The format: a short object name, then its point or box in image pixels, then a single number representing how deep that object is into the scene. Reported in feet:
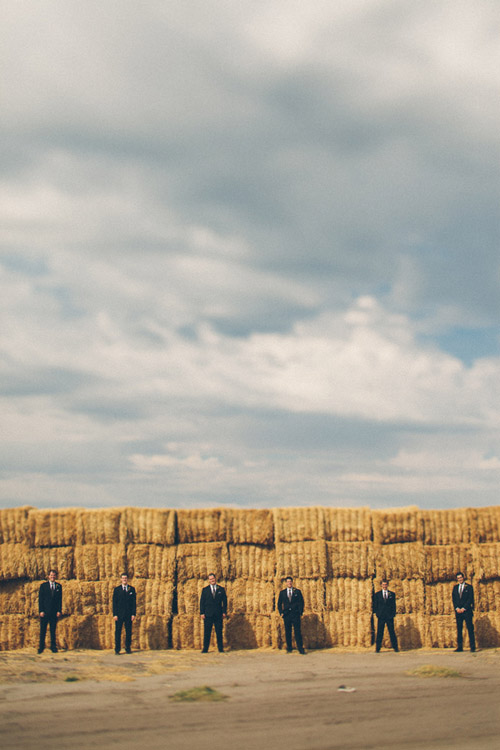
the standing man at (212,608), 67.56
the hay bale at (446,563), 72.74
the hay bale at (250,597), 71.82
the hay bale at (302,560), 72.43
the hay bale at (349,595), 72.23
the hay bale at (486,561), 72.23
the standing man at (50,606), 69.10
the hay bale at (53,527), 73.92
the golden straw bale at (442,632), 71.46
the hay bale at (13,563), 73.36
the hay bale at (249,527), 73.36
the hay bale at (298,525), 73.26
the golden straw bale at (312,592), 72.08
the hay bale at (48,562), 73.31
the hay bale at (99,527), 73.20
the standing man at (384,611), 68.39
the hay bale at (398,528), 73.36
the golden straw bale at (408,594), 71.97
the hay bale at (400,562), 72.46
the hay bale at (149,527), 72.84
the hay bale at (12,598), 73.05
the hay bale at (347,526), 73.77
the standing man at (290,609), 68.13
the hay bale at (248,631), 71.05
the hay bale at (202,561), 72.28
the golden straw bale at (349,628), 71.26
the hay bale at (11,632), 72.23
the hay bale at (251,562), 72.74
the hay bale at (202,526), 73.15
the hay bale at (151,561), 72.33
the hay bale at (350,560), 72.95
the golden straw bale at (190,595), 71.56
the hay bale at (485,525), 73.36
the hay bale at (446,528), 73.56
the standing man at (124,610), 67.41
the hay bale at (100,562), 72.43
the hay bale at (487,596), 72.13
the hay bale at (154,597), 71.41
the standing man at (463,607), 68.74
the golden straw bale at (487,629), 71.46
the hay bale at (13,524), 74.23
